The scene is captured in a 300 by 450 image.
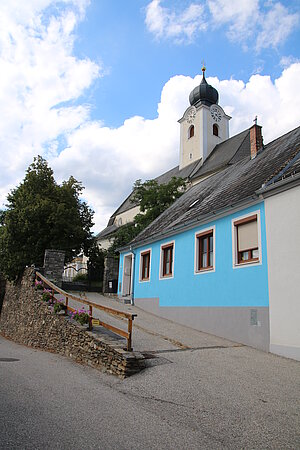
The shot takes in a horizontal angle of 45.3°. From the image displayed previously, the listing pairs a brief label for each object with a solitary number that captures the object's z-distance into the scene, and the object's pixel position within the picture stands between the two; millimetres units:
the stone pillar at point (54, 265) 19109
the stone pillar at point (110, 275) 21906
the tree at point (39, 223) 21062
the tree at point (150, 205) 25891
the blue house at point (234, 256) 8992
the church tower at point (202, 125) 39531
